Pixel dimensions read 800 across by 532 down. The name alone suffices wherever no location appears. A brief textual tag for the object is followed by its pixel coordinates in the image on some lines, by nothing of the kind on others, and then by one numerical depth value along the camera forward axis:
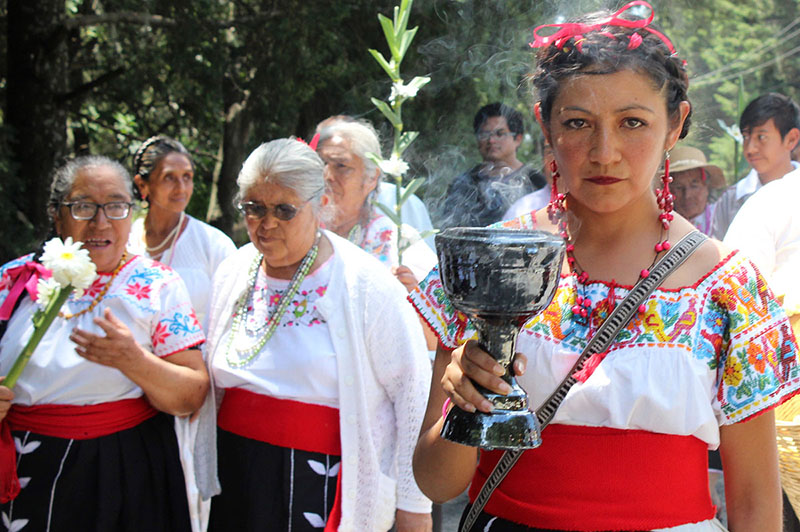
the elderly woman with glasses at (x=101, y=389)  3.01
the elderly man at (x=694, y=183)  5.09
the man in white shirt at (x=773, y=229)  3.33
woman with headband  1.63
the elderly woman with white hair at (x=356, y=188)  4.25
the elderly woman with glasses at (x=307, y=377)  3.04
